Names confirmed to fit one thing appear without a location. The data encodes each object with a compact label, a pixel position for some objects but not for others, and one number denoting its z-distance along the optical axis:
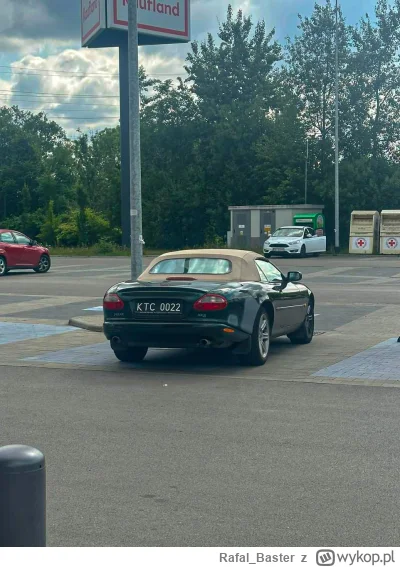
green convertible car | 10.46
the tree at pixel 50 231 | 69.00
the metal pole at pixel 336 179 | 45.86
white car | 43.16
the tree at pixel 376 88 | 53.41
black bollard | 3.43
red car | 30.41
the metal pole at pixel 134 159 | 16.09
